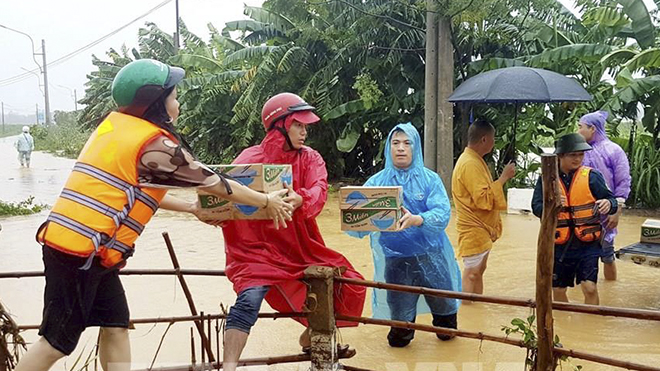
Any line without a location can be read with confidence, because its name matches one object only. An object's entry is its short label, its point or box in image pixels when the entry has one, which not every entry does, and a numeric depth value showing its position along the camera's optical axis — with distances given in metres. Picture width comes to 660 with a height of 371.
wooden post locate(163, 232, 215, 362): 3.33
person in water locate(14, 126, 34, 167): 20.28
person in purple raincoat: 5.27
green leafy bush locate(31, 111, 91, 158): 28.96
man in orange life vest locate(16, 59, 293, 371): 2.44
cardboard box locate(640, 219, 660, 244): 4.53
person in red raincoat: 3.09
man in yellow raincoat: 4.70
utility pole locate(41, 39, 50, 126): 39.22
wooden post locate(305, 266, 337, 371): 3.17
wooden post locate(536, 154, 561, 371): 2.48
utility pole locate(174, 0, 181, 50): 19.31
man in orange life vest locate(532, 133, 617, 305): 4.37
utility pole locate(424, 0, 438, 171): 10.30
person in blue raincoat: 3.91
